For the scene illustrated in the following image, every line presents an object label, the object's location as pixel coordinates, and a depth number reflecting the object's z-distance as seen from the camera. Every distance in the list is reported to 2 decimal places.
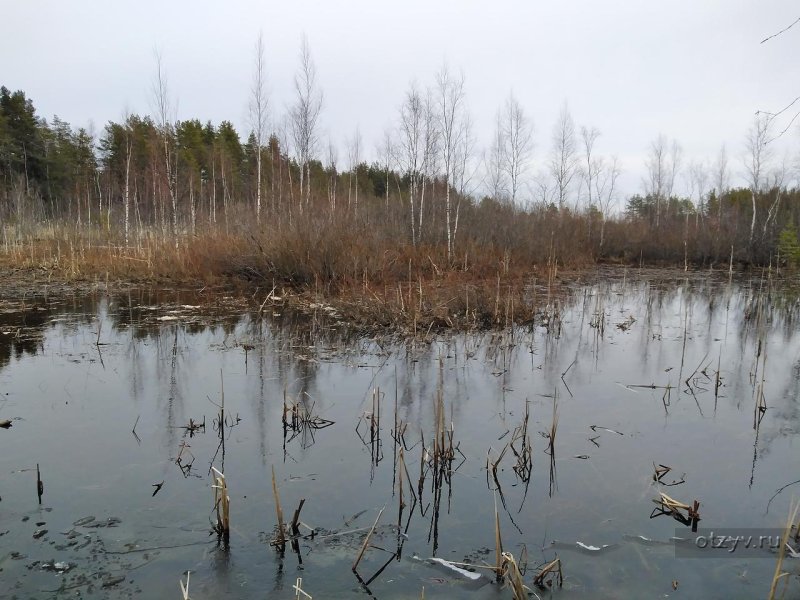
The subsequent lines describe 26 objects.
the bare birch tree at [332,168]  25.52
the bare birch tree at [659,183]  35.92
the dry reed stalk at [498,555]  2.77
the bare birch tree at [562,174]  28.20
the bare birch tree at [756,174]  27.34
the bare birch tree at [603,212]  25.87
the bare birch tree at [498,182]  24.42
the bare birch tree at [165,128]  19.45
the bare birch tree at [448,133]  19.20
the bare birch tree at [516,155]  24.95
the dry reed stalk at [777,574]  2.15
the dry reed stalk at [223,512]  2.99
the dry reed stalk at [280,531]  2.94
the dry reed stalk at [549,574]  2.71
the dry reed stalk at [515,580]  2.47
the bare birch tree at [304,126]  22.02
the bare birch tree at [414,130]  20.31
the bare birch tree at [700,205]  30.47
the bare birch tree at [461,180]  19.78
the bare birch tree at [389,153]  25.55
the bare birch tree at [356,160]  31.44
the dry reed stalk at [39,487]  3.51
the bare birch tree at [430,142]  20.33
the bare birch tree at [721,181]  33.81
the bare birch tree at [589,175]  30.27
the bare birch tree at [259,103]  21.36
